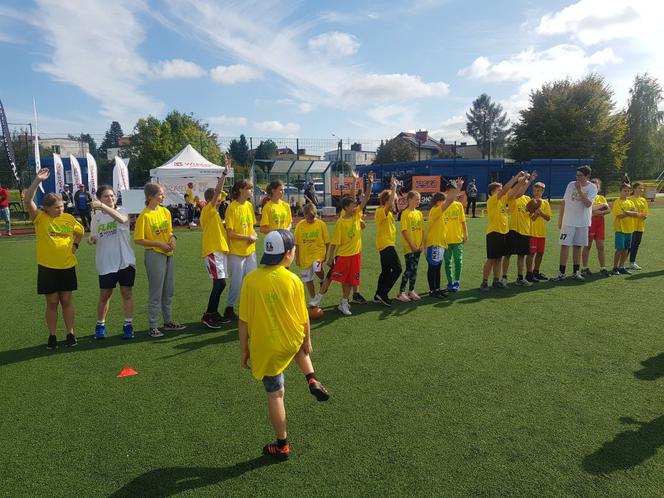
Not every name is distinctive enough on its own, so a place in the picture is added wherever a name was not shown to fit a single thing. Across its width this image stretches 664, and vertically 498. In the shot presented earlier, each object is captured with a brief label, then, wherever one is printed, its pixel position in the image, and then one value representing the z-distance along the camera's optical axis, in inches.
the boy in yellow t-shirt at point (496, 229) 309.0
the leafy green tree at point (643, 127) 2096.5
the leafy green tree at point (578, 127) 1582.2
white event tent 841.5
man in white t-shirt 331.9
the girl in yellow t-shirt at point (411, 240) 282.2
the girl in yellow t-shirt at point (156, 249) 219.9
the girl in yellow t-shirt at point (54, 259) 211.5
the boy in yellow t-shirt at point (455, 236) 310.3
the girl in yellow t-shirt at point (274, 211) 246.8
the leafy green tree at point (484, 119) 3676.2
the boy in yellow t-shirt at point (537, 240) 334.6
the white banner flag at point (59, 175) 855.1
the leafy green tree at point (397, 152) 2151.8
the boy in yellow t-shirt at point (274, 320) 119.2
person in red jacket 672.8
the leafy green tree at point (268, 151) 1176.4
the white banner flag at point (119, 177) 839.1
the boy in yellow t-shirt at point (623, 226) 360.8
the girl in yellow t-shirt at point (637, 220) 365.6
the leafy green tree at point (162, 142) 1688.0
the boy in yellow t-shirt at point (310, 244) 259.9
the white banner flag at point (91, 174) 860.6
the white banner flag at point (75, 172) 891.4
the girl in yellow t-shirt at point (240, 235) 239.8
